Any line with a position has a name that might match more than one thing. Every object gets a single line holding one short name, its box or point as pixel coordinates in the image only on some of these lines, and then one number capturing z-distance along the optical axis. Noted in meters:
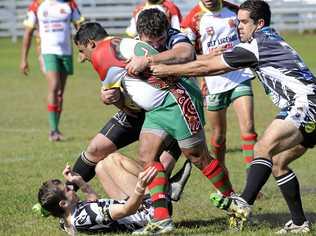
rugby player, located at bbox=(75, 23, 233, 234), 15.23
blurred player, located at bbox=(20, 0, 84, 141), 29.75
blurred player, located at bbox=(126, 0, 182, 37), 25.65
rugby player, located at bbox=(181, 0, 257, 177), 20.20
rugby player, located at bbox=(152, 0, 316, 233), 14.57
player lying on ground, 14.62
